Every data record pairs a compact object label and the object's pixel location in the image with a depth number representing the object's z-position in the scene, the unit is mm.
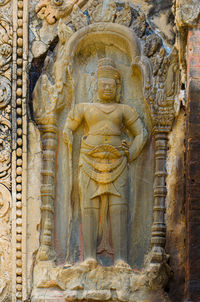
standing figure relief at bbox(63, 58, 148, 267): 9883
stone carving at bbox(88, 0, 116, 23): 10273
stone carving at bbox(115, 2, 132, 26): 10266
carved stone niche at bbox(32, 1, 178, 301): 9750
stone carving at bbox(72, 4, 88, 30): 10281
